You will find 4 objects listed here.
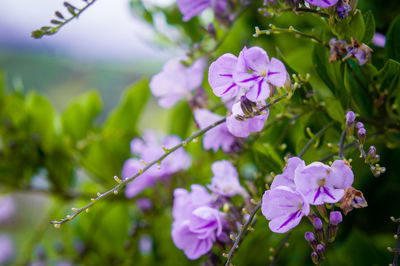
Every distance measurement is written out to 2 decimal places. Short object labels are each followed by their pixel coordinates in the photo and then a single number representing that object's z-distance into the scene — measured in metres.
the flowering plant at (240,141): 0.41
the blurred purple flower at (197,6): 0.48
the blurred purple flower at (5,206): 0.97
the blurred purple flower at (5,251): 1.09
